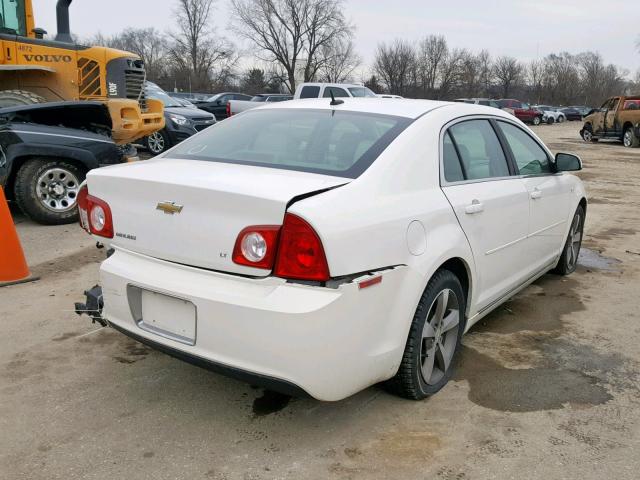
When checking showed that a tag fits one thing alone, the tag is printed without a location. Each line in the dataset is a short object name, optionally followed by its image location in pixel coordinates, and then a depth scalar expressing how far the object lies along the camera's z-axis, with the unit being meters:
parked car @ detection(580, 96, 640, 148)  23.56
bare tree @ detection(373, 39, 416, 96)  76.19
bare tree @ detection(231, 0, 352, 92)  65.75
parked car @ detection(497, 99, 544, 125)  40.34
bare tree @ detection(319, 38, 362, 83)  66.75
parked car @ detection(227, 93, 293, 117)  18.76
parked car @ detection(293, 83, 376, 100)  17.61
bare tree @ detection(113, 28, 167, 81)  74.12
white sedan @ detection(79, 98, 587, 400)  2.50
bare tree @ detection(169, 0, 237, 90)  73.19
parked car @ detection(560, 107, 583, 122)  53.25
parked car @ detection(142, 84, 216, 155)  13.70
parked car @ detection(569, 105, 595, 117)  55.94
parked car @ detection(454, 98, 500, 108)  32.76
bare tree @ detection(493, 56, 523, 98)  85.69
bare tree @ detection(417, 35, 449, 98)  78.50
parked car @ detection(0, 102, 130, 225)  7.11
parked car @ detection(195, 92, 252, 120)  26.81
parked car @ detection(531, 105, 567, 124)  45.53
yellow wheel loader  8.70
